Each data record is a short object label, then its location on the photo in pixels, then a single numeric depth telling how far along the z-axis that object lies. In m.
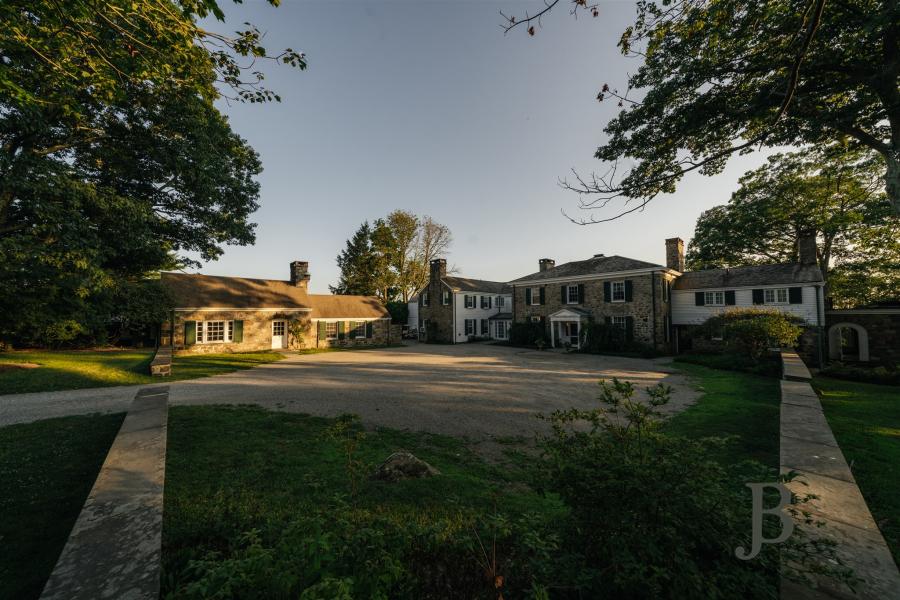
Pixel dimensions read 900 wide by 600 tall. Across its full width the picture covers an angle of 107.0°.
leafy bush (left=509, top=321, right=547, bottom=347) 28.53
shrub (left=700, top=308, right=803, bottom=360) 15.87
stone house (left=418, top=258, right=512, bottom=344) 33.41
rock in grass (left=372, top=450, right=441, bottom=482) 5.02
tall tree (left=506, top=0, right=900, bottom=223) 6.12
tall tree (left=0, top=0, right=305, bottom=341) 6.10
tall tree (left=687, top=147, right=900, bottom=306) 22.61
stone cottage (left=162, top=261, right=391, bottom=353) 23.28
